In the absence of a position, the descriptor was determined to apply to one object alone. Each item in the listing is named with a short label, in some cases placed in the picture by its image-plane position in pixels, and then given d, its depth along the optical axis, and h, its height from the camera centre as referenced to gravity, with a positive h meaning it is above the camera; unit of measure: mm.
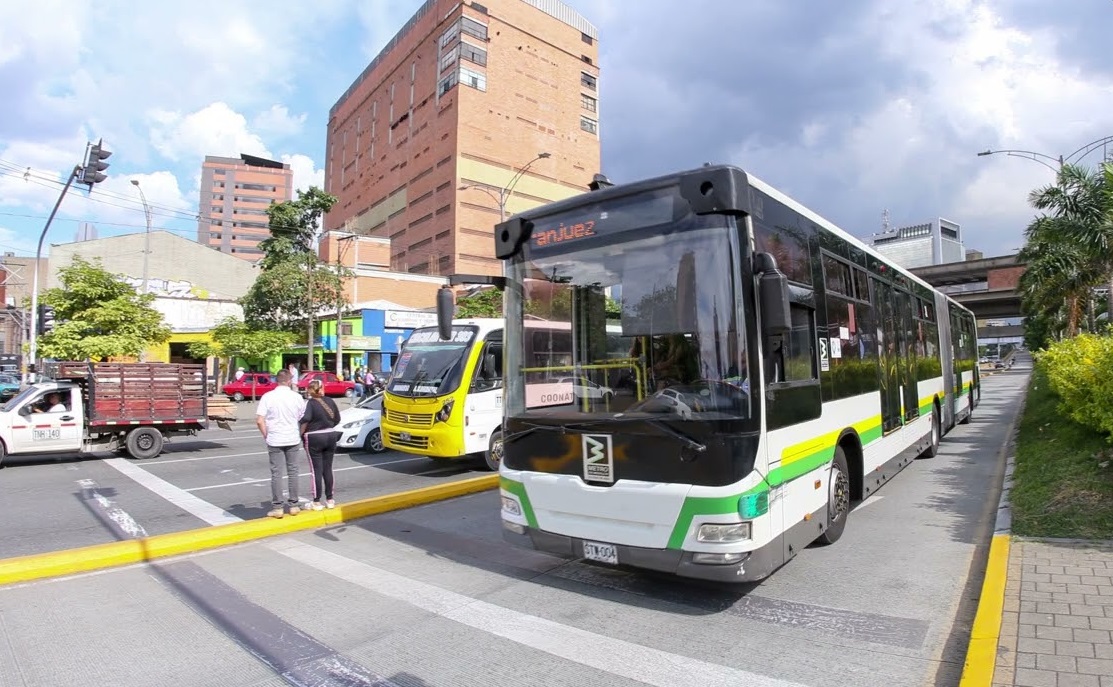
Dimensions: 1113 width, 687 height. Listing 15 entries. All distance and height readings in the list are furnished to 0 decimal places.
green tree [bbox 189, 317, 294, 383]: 35062 +2129
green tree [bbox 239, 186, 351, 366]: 37594 +6015
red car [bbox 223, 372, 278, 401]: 34175 -222
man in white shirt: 7625 -596
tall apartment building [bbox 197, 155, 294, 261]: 139000 +39236
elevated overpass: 59594 +8097
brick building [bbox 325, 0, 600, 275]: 71625 +30470
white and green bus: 4406 -99
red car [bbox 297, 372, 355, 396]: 34119 -374
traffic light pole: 24509 +2653
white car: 13734 -1100
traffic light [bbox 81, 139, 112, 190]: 17656 +5991
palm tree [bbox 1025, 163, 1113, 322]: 15289 +3513
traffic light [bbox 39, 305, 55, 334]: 24562 +2612
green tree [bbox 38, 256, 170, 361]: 23594 +2545
